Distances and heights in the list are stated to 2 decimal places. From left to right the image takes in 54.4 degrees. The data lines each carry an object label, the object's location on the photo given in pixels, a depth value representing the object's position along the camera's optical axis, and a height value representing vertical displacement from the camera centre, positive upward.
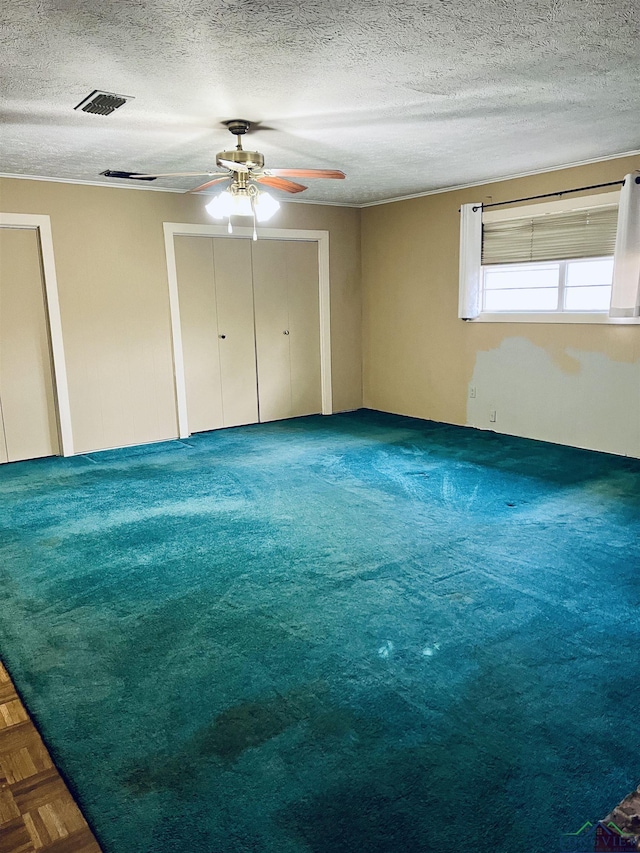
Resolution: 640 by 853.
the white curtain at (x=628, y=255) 4.65 +0.30
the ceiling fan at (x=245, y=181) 3.66 +0.74
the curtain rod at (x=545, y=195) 4.82 +0.85
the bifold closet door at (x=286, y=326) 6.61 -0.26
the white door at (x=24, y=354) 5.20 -0.39
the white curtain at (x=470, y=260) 5.81 +0.36
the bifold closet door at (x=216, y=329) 6.12 -0.25
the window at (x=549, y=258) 5.04 +0.33
